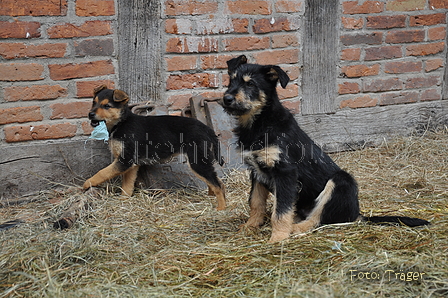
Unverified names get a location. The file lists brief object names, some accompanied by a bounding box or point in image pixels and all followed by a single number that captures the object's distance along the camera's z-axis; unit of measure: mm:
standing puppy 4711
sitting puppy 3652
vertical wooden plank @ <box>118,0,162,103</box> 5035
